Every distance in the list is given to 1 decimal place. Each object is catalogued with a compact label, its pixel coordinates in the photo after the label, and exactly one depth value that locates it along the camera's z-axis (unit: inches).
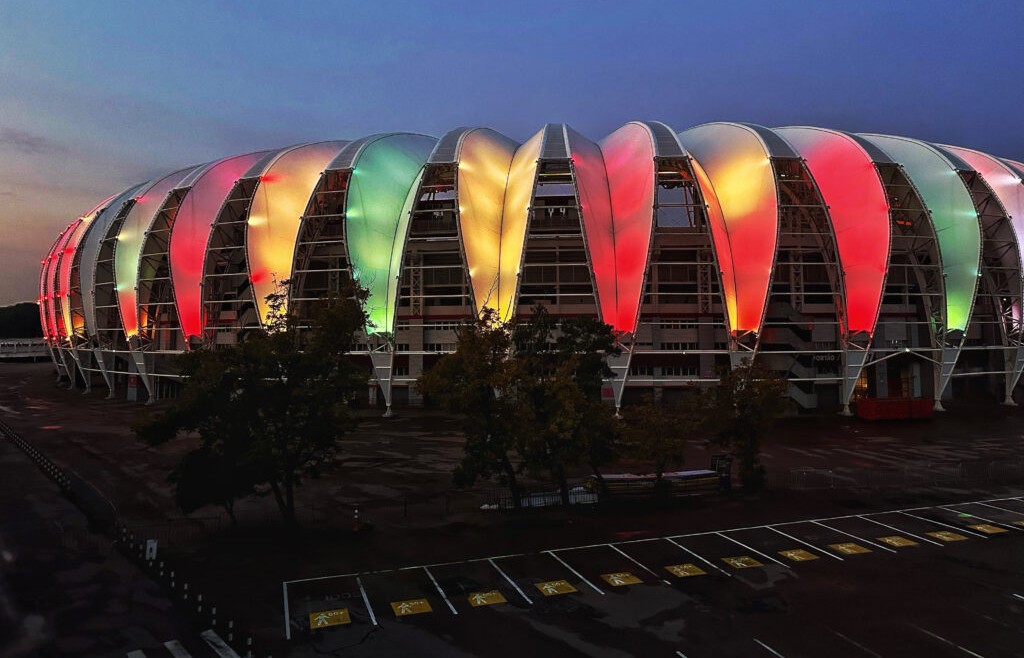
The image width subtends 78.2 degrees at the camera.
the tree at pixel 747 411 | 970.1
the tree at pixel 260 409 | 750.5
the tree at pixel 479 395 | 822.5
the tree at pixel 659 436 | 904.3
